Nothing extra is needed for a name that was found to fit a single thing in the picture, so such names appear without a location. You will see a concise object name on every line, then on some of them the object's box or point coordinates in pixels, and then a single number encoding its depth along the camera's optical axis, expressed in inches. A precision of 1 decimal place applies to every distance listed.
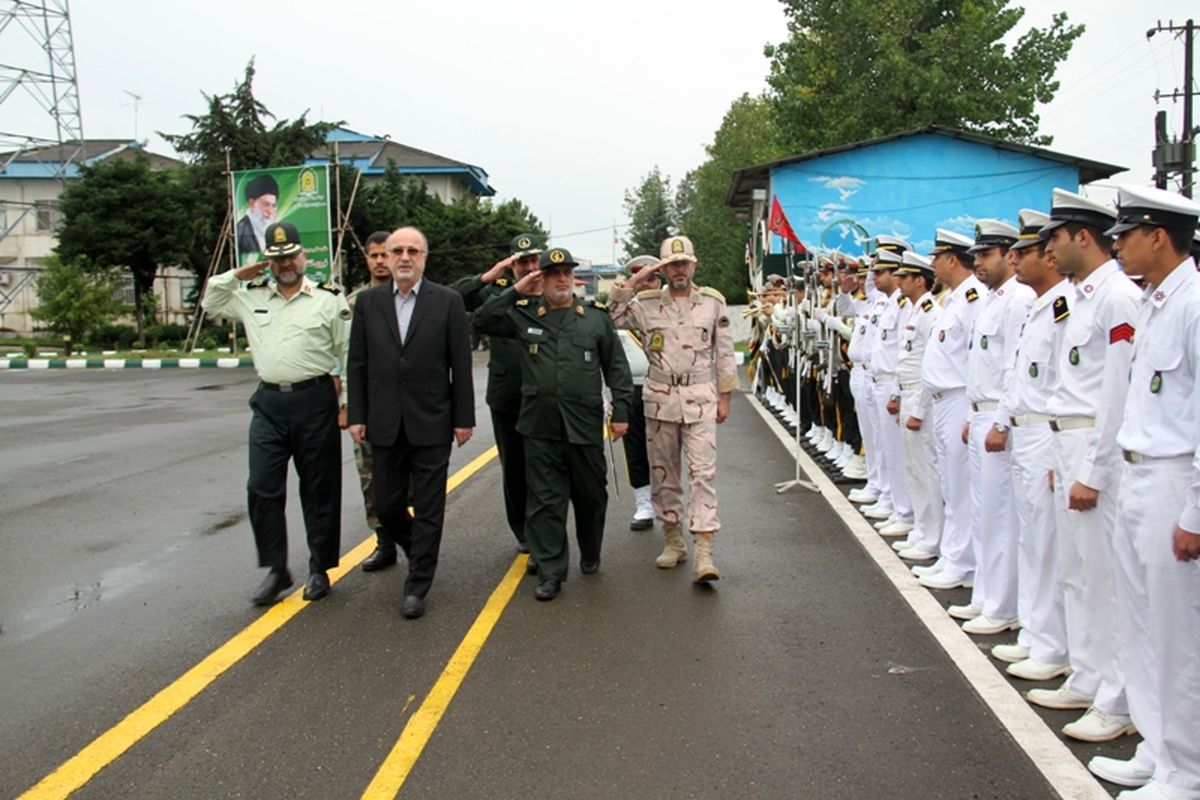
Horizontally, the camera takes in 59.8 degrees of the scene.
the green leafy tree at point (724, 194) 2322.8
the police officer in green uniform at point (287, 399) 224.5
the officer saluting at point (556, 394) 233.5
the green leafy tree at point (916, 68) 1211.9
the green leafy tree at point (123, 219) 1398.9
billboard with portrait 1101.7
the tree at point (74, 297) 1350.9
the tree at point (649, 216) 3063.5
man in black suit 221.5
